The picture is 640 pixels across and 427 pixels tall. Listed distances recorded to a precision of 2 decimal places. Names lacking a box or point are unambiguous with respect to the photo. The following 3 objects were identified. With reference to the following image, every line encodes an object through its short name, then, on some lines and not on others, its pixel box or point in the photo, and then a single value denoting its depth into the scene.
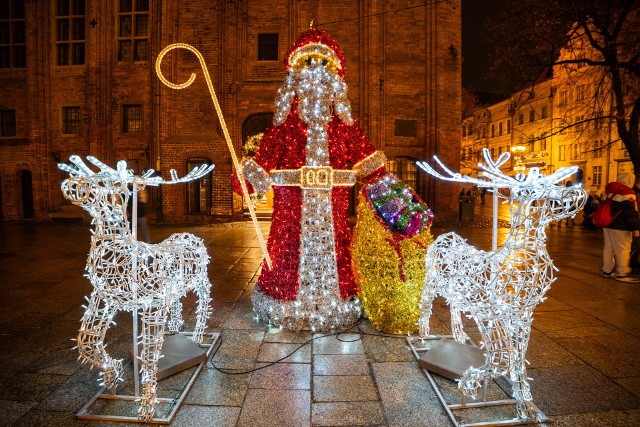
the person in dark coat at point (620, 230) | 6.53
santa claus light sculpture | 4.03
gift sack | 3.92
